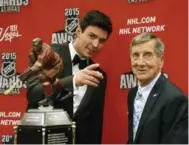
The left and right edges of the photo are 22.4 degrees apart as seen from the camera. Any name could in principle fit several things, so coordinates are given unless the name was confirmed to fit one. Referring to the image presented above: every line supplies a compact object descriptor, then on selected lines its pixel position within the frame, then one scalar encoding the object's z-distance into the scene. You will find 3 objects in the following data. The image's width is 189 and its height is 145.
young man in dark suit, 2.62
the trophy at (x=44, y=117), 1.96
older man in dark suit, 2.12
